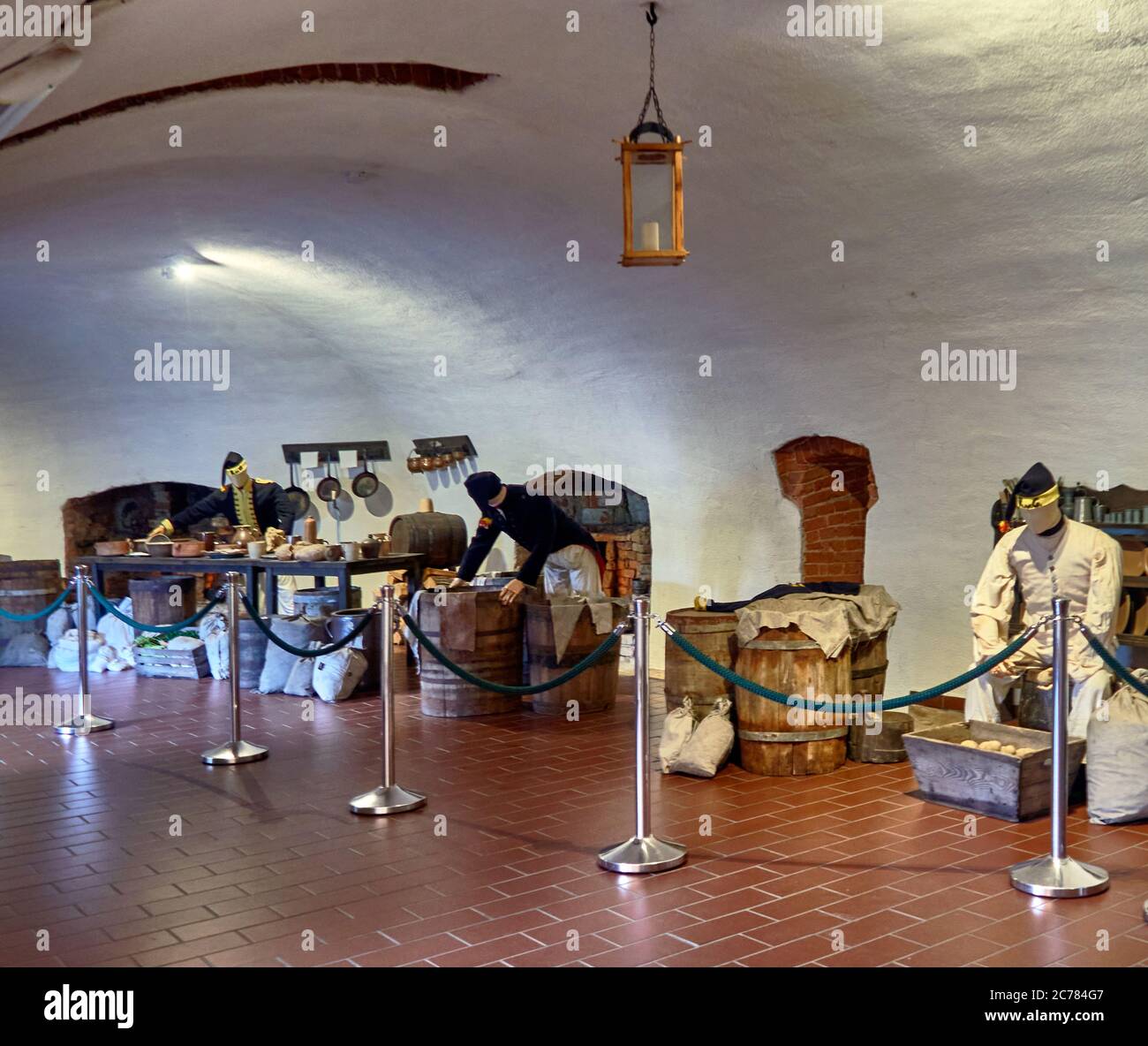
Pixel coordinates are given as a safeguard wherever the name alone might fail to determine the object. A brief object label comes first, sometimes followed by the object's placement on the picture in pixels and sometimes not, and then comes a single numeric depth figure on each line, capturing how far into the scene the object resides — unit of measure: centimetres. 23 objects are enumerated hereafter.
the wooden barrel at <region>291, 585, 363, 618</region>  927
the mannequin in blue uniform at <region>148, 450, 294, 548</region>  1055
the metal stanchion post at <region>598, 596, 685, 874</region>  466
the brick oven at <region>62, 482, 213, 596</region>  1313
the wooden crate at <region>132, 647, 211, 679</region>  941
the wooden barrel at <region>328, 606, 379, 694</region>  852
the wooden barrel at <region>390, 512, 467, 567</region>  1080
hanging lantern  504
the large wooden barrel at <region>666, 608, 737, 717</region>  638
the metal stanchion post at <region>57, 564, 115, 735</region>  750
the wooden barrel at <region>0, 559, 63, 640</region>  1045
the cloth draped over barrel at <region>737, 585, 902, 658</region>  593
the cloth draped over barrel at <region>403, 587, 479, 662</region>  775
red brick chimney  804
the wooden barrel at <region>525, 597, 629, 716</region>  773
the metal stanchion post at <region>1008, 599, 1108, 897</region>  430
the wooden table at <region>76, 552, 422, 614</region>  904
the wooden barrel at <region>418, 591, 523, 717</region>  774
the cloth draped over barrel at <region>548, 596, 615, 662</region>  766
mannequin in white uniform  566
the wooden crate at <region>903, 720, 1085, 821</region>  525
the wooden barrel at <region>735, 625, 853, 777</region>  595
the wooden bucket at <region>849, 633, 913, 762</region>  633
